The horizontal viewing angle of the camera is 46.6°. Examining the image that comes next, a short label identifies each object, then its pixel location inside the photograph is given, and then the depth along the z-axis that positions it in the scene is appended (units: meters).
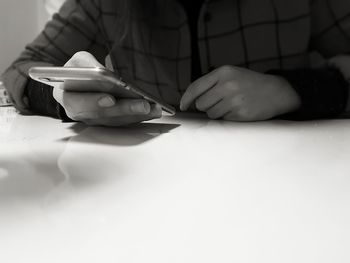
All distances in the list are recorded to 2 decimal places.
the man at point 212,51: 0.65
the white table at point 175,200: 0.19
